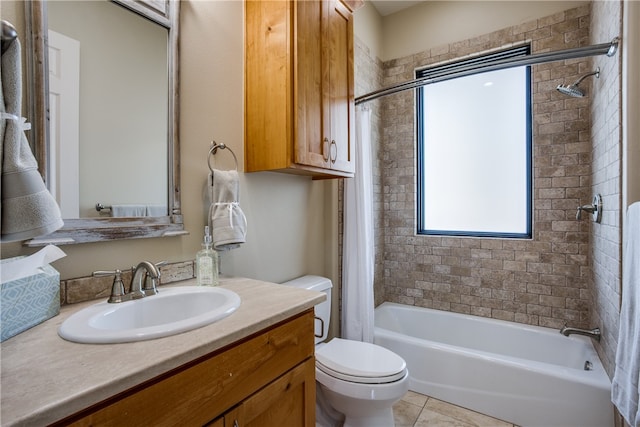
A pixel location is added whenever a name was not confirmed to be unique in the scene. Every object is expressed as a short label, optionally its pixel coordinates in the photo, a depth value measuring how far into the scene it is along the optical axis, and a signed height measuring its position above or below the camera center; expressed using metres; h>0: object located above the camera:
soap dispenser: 1.21 -0.23
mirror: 0.92 +0.32
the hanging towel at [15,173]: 0.59 +0.08
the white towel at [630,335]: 1.08 -0.47
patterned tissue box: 0.68 -0.22
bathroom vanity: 0.51 -0.34
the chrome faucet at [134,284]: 0.96 -0.24
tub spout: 1.81 -0.75
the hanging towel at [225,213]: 1.29 -0.01
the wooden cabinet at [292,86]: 1.40 +0.61
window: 2.35 +0.48
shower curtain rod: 1.50 +0.80
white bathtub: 1.59 -0.98
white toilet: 1.37 -0.79
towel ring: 1.37 +0.29
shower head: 1.78 +0.72
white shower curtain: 2.06 -0.26
